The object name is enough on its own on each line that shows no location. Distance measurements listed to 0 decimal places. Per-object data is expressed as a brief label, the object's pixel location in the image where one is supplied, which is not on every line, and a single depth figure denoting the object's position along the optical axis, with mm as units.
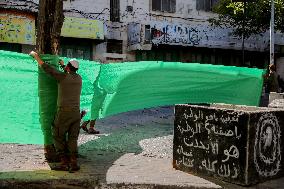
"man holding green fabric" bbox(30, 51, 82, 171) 5199
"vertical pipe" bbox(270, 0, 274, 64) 17516
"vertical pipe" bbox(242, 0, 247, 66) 18369
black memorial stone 4637
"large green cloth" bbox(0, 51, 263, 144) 5621
